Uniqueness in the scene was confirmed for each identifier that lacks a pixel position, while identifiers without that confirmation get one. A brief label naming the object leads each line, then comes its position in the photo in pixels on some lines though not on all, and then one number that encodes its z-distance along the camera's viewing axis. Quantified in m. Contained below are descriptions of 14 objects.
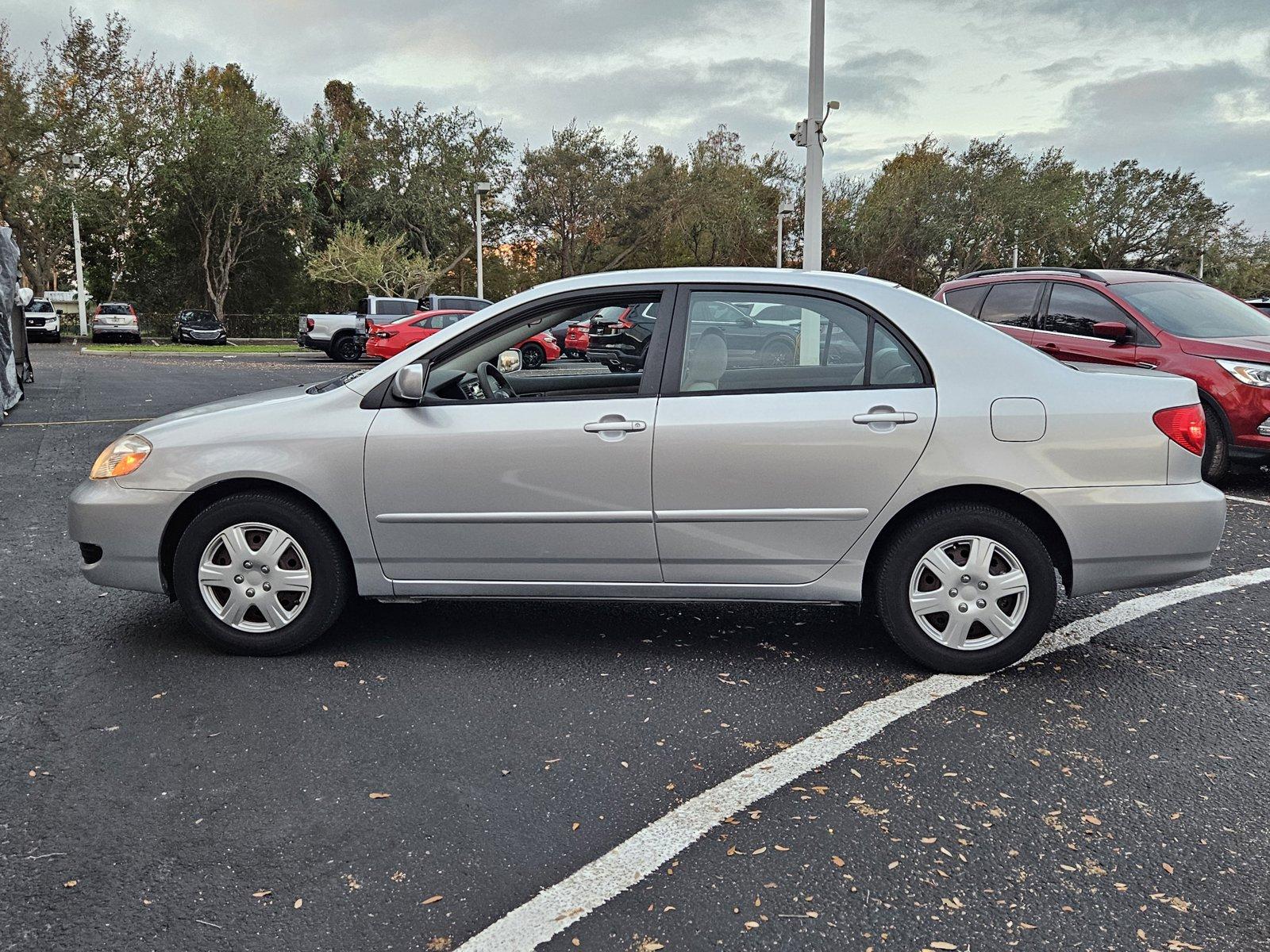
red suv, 7.90
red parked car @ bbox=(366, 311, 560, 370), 23.92
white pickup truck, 28.95
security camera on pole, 12.55
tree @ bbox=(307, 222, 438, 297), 40.62
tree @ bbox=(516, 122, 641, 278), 45.53
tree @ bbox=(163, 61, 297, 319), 41.09
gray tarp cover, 12.34
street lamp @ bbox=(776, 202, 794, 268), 32.56
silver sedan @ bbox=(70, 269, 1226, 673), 4.06
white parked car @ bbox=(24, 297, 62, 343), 35.09
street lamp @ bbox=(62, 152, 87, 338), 39.47
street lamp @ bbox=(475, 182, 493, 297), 33.91
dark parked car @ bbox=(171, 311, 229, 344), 36.78
